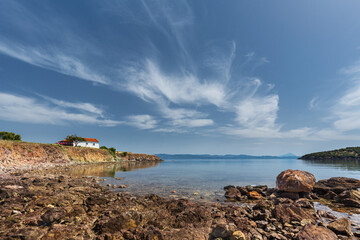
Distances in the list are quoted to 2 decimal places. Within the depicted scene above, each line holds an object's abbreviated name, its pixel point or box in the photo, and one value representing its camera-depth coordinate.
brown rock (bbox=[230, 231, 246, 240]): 8.16
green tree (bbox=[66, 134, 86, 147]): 114.96
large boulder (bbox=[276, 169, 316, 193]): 19.91
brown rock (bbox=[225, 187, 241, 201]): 19.79
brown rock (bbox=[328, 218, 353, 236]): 9.91
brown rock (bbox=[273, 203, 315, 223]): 11.83
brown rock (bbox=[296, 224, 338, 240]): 8.63
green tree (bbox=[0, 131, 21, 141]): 72.72
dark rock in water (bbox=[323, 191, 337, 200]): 19.97
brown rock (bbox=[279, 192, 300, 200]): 19.59
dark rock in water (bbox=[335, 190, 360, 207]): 16.62
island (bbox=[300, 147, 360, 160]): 158.02
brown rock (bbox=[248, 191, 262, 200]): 19.80
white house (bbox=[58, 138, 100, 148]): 118.25
